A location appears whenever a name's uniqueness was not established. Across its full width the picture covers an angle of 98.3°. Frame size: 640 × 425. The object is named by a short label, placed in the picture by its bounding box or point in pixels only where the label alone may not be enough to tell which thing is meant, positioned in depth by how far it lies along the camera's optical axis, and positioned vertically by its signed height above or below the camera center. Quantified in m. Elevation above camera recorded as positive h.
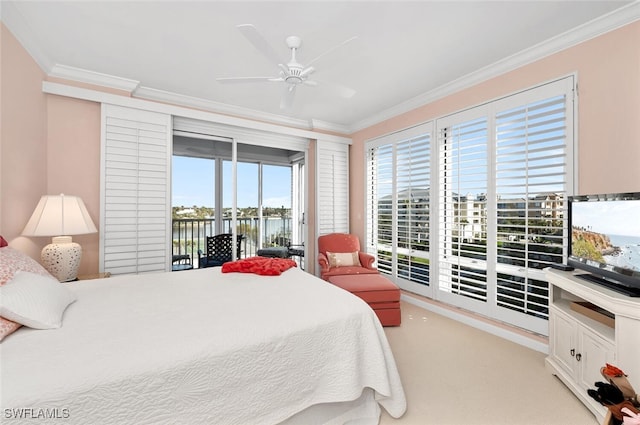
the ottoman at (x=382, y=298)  2.94 -0.89
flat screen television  1.57 -0.15
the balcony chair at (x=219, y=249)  4.10 -0.53
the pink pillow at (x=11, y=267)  1.22 -0.31
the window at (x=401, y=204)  3.56 +0.15
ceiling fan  1.82 +1.09
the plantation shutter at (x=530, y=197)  2.38 +0.16
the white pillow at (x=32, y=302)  1.24 -0.43
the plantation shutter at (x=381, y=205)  4.07 +0.14
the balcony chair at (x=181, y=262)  4.17 -0.79
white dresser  1.45 -0.75
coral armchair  3.63 -0.60
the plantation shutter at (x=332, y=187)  4.49 +0.45
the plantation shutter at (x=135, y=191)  3.00 +0.25
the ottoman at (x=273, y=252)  4.68 -0.66
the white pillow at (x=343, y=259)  3.85 -0.63
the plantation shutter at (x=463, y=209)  2.94 +0.06
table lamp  2.29 -0.13
